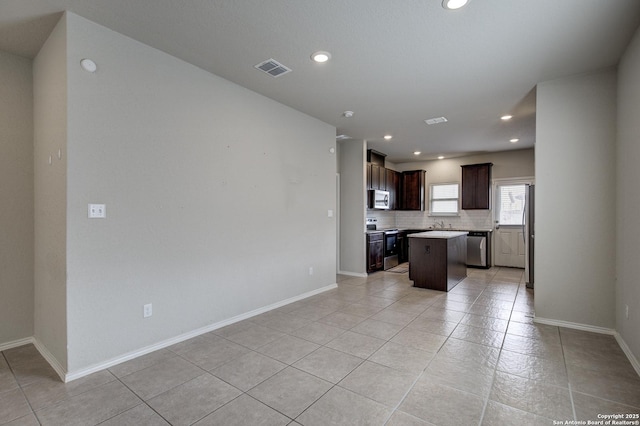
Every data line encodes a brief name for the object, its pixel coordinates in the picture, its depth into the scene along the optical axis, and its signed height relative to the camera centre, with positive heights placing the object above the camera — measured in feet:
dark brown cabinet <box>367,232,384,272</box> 21.21 -2.93
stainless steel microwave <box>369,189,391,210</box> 23.77 +0.86
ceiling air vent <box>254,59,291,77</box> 10.58 +5.05
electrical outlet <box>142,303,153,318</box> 9.50 -3.10
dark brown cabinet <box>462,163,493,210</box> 25.40 +1.99
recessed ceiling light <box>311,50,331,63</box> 9.93 +5.04
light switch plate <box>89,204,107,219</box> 8.41 -0.02
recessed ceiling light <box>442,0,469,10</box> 7.45 +5.04
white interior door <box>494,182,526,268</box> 24.68 -1.28
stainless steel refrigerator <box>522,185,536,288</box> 17.21 -1.39
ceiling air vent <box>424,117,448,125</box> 16.51 +4.91
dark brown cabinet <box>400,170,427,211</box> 28.37 +1.94
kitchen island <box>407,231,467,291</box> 17.20 -2.92
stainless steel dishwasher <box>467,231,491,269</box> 24.29 -3.06
